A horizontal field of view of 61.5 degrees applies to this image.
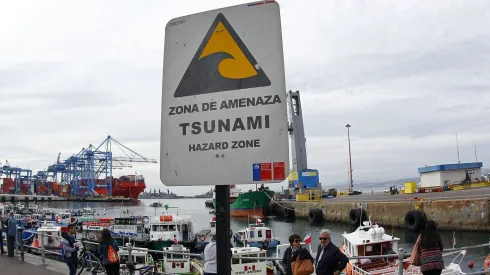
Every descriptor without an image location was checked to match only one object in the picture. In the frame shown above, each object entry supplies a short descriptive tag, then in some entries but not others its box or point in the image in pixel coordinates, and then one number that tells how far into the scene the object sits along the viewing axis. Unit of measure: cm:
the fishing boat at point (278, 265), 1602
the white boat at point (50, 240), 2369
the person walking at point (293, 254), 593
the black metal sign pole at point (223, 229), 263
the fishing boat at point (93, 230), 3044
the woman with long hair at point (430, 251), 549
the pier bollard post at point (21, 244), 995
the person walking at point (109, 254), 734
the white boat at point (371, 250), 1256
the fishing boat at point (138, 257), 1847
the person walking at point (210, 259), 573
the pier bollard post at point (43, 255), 929
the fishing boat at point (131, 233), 2817
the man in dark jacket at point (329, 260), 527
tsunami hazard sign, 247
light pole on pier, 6925
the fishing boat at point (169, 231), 2704
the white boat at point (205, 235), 2937
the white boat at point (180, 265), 1826
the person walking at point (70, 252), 827
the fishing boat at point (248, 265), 1625
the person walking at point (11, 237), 1079
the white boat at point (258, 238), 2847
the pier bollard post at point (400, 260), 534
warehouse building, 4447
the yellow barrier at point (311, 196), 5597
